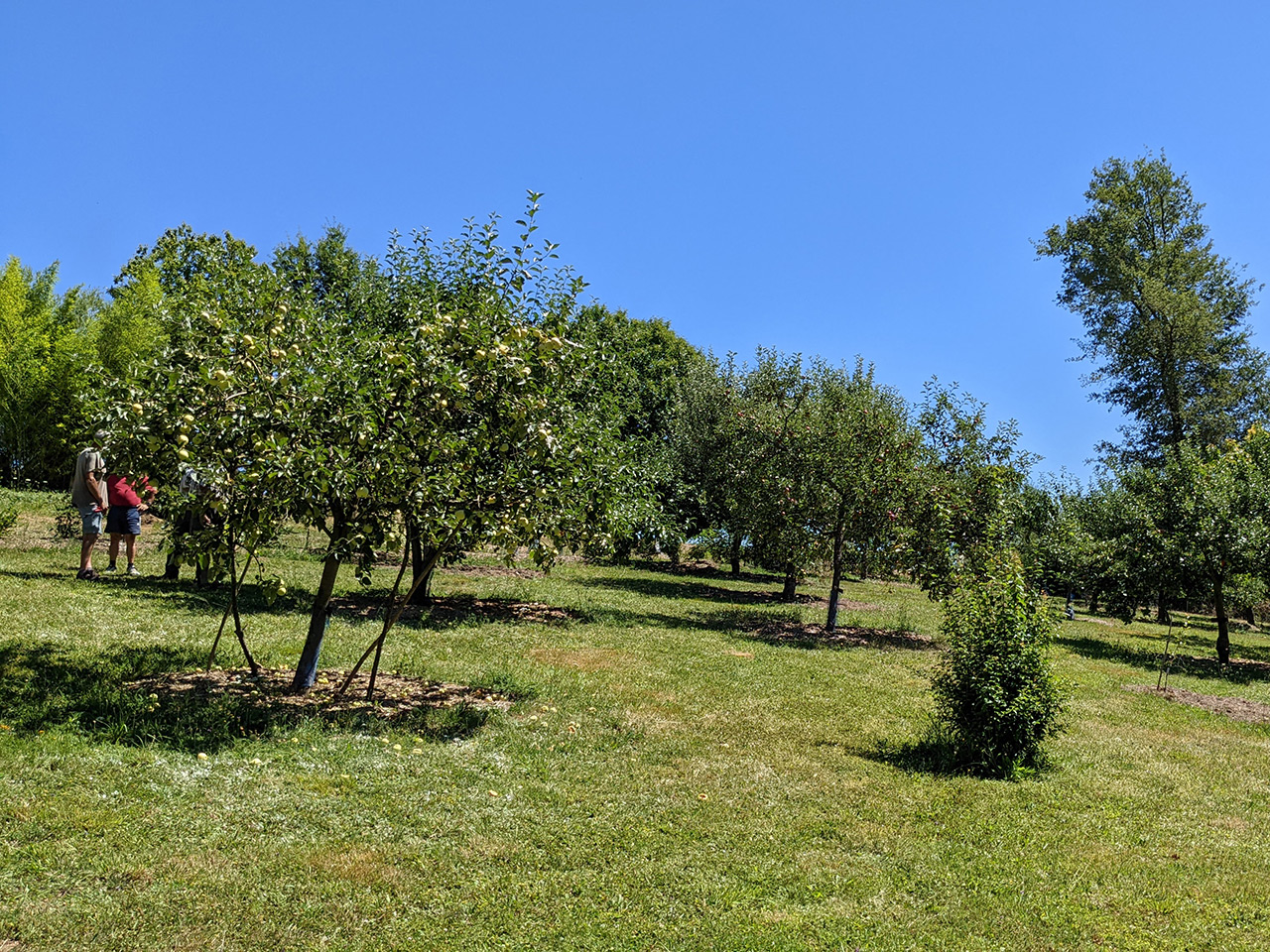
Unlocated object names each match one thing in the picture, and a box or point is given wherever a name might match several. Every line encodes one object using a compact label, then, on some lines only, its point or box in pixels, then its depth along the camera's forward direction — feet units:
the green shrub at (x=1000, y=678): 27.32
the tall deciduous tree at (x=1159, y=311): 116.67
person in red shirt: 43.83
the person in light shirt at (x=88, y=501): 43.21
